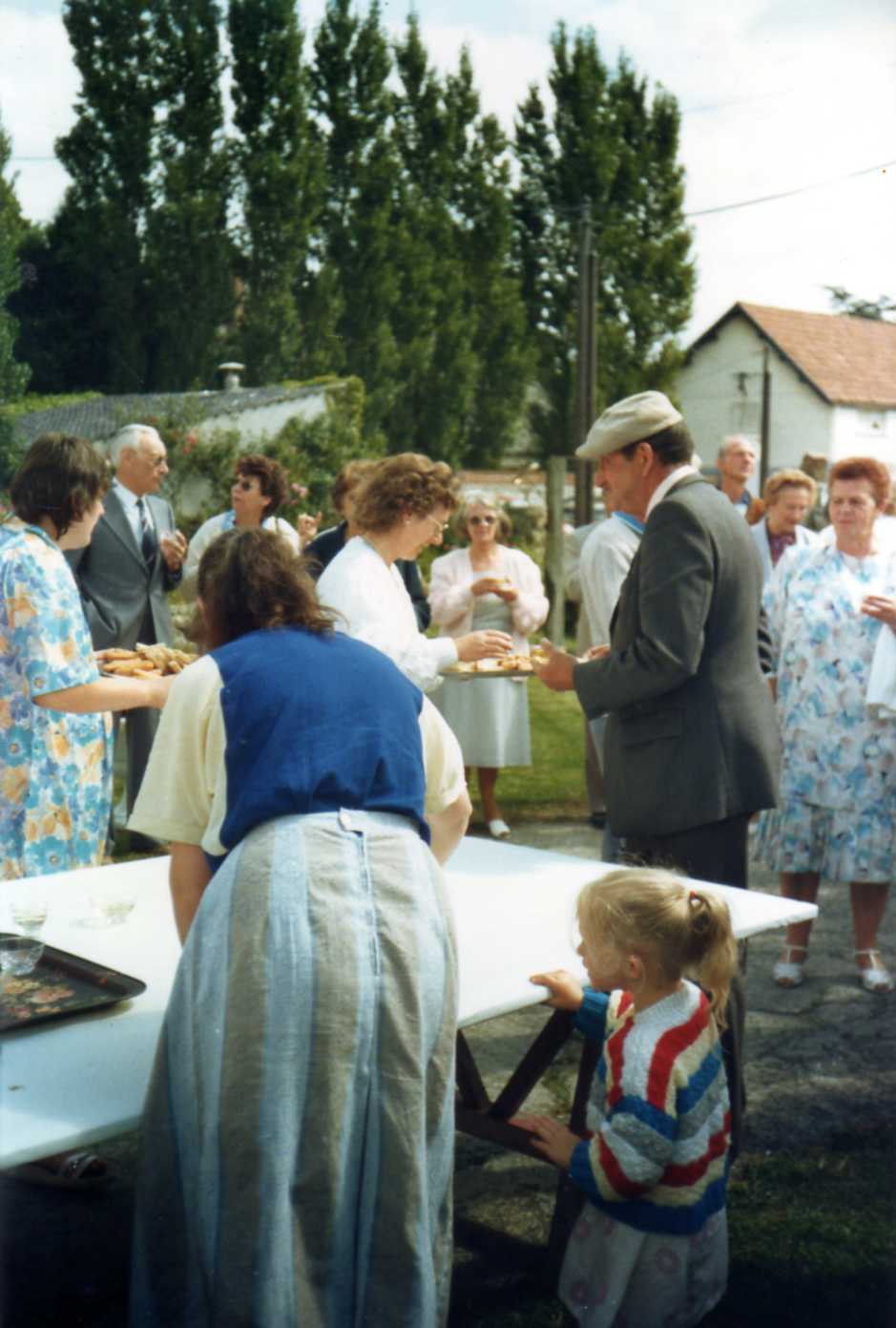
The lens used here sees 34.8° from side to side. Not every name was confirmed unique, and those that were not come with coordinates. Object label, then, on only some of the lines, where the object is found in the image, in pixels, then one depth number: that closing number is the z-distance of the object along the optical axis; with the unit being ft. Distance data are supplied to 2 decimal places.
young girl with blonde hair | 8.07
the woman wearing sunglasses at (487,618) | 23.22
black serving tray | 7.56
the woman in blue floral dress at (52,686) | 11.47
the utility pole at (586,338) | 64.64
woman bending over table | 6.61
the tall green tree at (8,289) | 64.34
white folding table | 6.61
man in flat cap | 10.86
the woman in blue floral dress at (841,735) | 16.08
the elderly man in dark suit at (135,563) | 20.54
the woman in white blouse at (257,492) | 21.79
